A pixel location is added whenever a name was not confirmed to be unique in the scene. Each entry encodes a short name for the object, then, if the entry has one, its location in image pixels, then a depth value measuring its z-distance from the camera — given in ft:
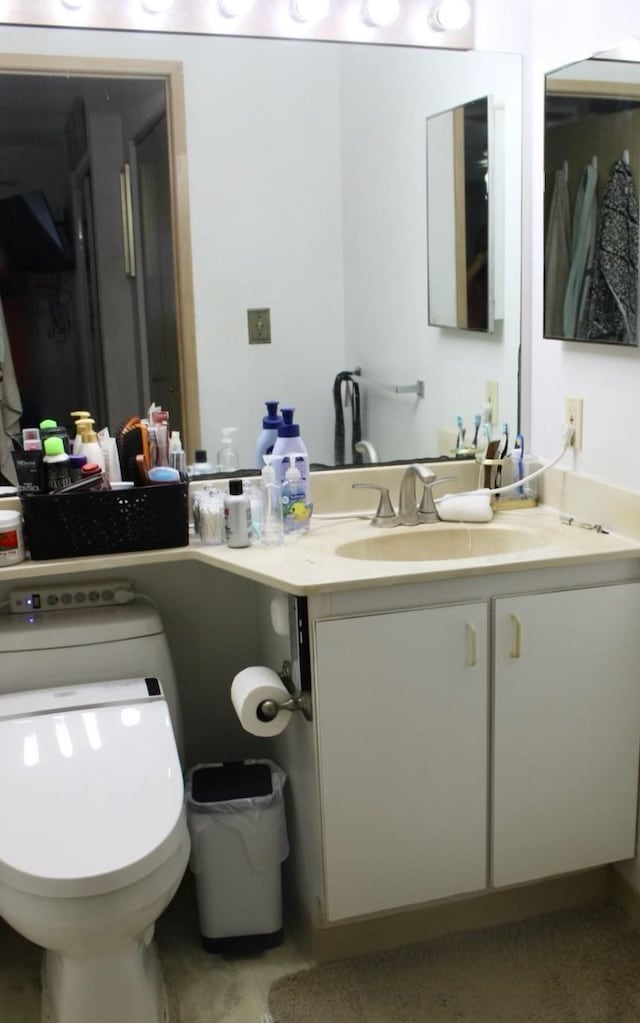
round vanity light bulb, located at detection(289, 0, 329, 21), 6.88
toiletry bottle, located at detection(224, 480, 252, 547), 6.46
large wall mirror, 6.88
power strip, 6.71
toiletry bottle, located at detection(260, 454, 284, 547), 6.63
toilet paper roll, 6.08
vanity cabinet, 6.03
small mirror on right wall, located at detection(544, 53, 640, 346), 6.12
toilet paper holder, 6.05
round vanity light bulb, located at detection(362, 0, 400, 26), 7.02
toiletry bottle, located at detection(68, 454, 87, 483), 6.36
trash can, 6.47
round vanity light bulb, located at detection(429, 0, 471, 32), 7.18
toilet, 5.03
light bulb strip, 6.48
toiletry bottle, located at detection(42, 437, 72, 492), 6.27
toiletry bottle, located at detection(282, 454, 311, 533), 6.81
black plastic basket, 6.22
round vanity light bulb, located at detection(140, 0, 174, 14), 6.64
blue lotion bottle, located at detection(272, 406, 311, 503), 6.89
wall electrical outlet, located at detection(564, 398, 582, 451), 6.98
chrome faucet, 7.09
